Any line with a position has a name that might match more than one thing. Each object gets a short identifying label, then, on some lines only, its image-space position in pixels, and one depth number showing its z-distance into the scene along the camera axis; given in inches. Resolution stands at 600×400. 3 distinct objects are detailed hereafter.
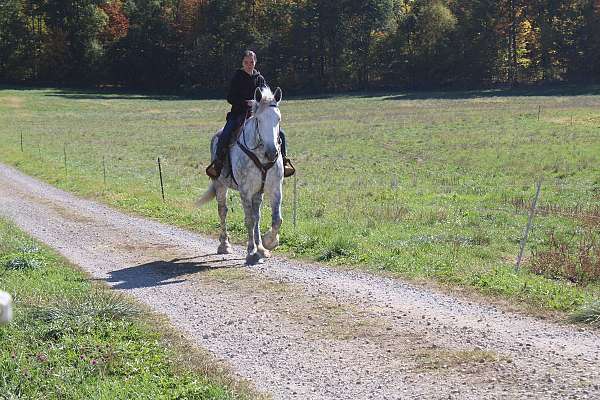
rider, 519.2
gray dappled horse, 482.0
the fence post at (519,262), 459.5
